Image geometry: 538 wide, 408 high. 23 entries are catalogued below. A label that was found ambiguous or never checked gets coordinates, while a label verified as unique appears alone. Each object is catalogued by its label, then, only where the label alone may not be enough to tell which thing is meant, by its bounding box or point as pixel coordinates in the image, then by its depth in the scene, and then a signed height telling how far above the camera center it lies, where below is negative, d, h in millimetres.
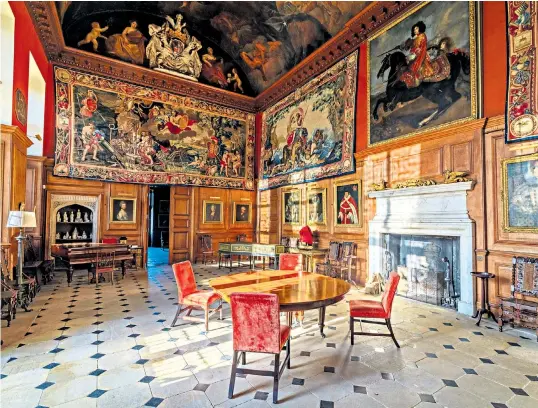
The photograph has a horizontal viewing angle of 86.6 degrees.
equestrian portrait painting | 5859 +3375
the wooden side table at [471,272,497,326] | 4949 -1493
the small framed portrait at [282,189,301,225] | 10602 +347
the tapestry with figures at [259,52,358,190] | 8657 +3033
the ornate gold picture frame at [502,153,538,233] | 4816 +425
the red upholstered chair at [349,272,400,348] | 4023 -1322
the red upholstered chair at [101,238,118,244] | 9211 -867
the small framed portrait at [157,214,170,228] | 19094 -359
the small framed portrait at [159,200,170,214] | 18764 +513
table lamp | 5031 -118
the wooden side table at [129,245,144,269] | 10112 -1514
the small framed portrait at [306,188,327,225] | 9398 +344
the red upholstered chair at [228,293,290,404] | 2781 -1111
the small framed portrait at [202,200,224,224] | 11953 +133
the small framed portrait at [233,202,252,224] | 12624 +129
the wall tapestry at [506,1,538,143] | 4922 +2556
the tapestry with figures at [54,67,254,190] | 9484 +2985
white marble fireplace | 5547 -47
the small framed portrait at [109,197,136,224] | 10133 +157
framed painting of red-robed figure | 8242 +365
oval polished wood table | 3239 -981
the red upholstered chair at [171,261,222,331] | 4539 -1317
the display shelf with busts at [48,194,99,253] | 9211 -174
